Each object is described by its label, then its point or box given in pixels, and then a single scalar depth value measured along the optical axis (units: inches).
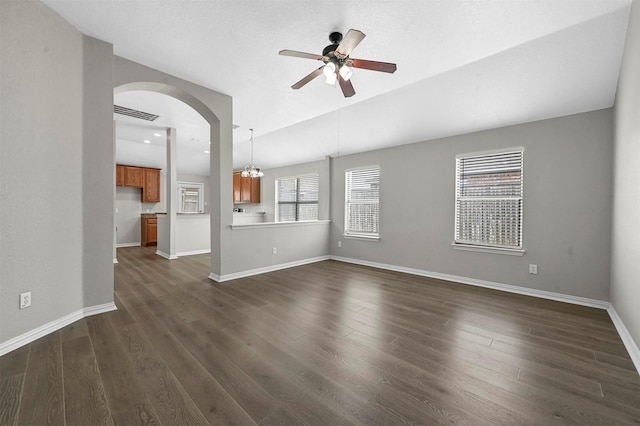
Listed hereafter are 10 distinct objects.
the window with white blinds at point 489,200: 146.3
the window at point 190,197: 344.8
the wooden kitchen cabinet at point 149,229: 290.8
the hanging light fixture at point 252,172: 230.1
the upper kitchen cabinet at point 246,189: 328.8
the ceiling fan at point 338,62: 85.0
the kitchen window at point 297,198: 279.3
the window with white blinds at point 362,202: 210.2
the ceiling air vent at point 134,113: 167.9
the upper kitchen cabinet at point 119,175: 281.7
